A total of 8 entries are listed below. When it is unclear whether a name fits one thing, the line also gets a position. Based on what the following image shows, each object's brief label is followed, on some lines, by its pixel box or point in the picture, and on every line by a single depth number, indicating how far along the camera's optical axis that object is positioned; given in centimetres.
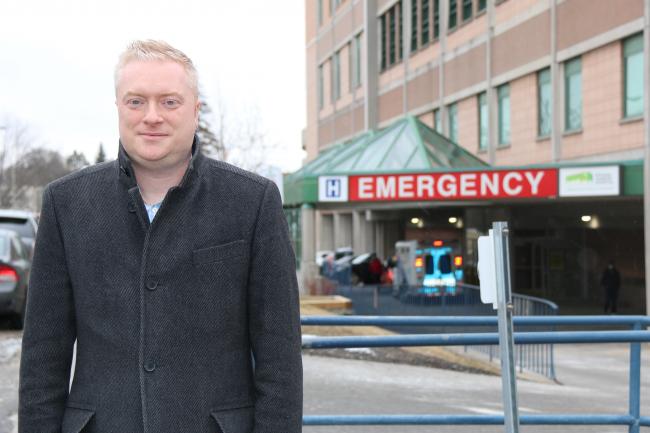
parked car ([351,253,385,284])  3403
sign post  402
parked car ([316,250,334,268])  4836
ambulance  2856
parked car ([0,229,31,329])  1398
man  264
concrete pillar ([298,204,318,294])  2773
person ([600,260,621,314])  2648
